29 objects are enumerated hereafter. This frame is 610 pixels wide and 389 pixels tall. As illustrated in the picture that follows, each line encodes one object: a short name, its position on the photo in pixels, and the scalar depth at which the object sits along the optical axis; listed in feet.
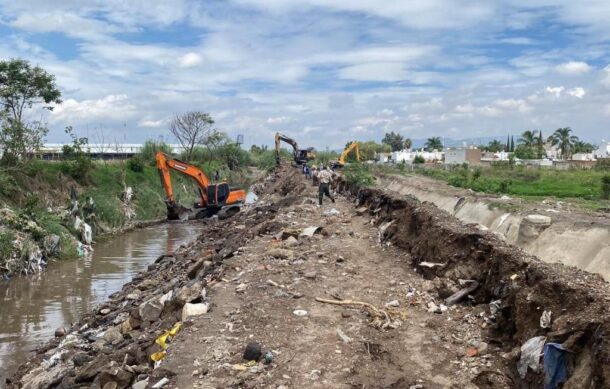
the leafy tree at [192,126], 183.32
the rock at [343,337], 22.41
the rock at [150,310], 30.91
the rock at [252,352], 20.48
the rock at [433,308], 26.16
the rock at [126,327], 30.57
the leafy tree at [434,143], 320.66
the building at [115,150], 149.09
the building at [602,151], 241.14
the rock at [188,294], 29.17
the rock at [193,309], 26.09
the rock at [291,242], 41.98
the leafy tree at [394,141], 392.88
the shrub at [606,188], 68.95
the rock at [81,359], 25.91
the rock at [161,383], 19.01
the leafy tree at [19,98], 78.12
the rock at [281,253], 37.45
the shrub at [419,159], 196.75
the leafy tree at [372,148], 303.29
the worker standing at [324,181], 69.67
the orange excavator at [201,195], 86.58
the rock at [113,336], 29.55
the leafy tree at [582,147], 266.53
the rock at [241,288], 29.51
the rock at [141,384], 19.56
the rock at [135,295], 40.67
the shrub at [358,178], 84.05
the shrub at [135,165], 109.91
